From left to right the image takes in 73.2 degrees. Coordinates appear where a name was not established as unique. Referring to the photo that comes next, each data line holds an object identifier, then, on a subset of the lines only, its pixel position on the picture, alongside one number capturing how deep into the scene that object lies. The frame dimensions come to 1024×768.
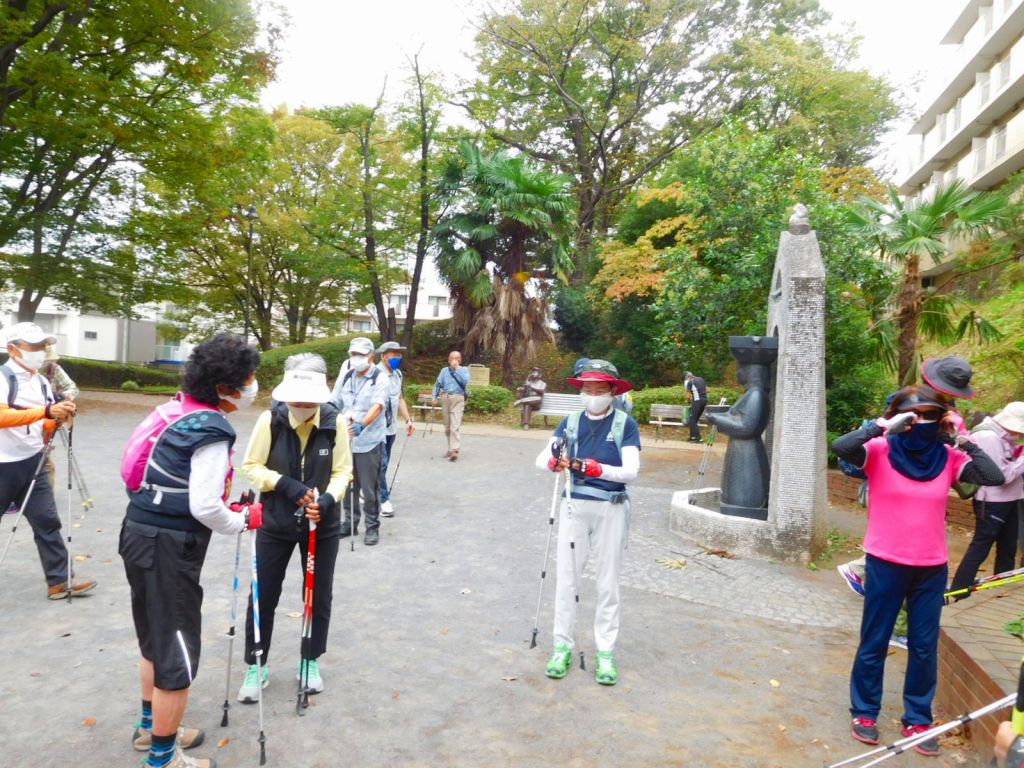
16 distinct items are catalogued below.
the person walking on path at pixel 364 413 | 6.73
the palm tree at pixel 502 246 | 21.47
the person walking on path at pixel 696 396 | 13.14
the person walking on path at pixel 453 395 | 11.81
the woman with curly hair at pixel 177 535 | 2.80
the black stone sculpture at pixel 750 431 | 7.41
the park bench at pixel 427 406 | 17.26
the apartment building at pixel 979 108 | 25.27
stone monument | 6.64
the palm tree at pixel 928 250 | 9.45
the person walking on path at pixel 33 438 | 4.52
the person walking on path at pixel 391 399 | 7.39
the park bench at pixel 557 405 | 18.61
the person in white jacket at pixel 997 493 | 5.13
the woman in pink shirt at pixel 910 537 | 3.44
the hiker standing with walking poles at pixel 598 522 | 4.03
